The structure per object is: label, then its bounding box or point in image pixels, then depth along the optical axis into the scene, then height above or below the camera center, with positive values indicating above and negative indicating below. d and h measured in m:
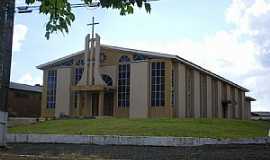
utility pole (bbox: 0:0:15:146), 11.13 +1.20
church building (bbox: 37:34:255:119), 28.86 +2.51
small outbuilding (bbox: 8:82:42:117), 35.77 +1.32
